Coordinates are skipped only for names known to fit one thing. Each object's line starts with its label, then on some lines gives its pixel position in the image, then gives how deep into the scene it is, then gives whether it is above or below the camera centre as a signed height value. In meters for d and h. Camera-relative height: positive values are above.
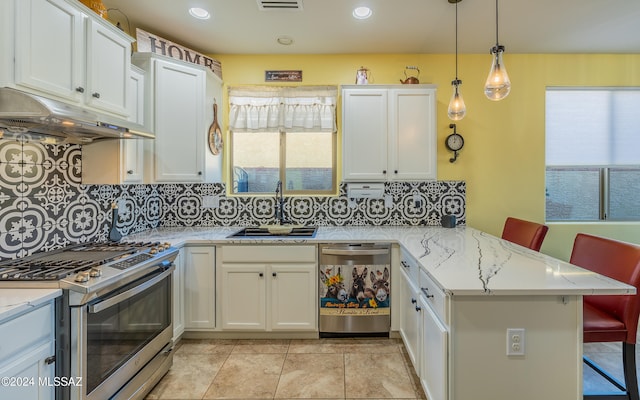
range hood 1.37 +0.39
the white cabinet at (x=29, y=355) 1.17 -0.66
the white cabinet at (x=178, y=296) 2.49 -0.83
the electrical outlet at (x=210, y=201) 3.23 -0.03
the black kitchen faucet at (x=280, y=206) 3.16 -0.08
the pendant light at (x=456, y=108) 2.35 +0.71
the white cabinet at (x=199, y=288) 2.61 -0.78
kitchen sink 2.92 -0.32
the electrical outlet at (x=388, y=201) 3.23 -0.02
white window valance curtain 3.20 +0.94
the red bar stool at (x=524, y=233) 2.37 -0.27
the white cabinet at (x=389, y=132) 2.91 +0.64
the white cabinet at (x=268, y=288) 2.60 -0.77
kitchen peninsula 1.40 -0.62
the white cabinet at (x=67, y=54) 1.43 +0.79
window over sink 3.31 +0.40
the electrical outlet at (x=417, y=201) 3.23 -0.02
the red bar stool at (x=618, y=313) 1.68 -0.66
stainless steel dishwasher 2.59 -0.77
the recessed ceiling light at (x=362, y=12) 2.38 +1.48
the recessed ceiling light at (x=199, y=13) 2.40 +1.48
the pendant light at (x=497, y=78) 1.83 +0.73
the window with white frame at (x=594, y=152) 3.22 +0.52
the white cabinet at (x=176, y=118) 2.59 +0.70
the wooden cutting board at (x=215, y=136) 2.95 +0.61
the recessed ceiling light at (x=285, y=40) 2.86 +1.50
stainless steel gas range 1.42 -0.62
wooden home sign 2.60 +1.36
